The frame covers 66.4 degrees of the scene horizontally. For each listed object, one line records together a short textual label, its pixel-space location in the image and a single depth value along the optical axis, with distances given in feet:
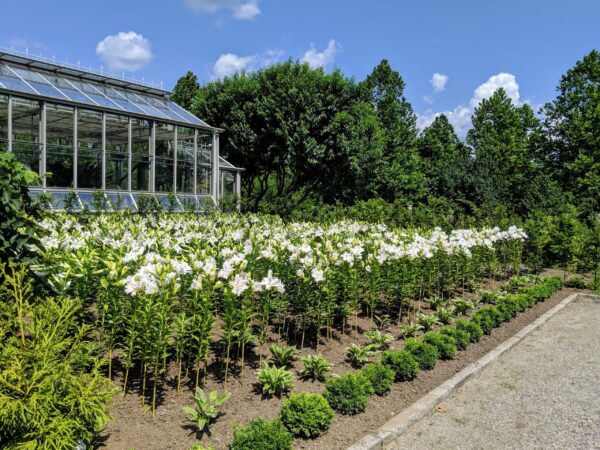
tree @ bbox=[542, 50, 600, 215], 76.48
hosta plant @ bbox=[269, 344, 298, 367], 13.75
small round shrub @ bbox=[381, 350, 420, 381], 14.08
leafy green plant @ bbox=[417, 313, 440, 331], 19.24
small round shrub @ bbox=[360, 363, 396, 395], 12.97
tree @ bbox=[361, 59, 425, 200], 88.22
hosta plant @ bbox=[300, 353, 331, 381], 13.34
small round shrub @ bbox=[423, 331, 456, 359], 16.19
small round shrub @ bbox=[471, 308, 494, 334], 19.62
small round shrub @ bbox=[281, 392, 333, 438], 10.23
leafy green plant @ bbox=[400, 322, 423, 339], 17.97
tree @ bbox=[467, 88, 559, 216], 49.57
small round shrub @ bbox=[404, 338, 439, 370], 15.07
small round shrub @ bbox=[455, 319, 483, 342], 18.45
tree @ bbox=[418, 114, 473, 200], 50.55
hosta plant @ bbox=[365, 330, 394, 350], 16.42
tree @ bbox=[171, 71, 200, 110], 113.50
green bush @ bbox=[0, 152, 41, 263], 10.19
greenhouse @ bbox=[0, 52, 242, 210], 42.63
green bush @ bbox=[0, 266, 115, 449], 6.70
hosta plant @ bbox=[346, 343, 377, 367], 14.80
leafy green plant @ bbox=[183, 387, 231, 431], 9.98
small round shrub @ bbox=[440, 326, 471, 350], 17.38
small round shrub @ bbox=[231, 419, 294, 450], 8.93
